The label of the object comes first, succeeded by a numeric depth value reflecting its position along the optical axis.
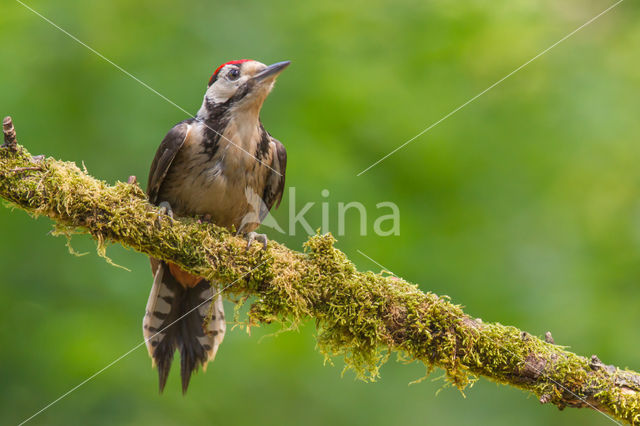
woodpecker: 7.40
